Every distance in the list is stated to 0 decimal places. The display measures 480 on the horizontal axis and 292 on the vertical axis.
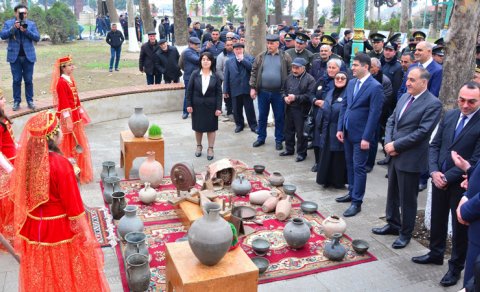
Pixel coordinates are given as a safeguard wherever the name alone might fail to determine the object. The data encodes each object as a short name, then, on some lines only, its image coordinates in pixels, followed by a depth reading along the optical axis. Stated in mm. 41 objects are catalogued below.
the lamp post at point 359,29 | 9289
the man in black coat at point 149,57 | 11500
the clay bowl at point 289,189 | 6477
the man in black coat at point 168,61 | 11469
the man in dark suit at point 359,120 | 5723
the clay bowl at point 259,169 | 7419
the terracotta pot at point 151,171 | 6641
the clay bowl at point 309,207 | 6094
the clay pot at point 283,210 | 5855
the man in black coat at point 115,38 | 16375
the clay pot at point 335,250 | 4938
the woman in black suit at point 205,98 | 7863
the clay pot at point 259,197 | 6250
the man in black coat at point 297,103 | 7781
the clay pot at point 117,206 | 5719
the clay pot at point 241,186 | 6543
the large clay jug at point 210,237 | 3461
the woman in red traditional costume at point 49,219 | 3467
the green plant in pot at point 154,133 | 7172
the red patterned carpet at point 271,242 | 4730
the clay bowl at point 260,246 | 4969
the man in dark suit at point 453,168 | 4230
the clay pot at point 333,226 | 5293
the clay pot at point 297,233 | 5055
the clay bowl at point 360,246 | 5066
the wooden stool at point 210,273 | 3475
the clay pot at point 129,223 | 5031
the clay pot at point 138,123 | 7168
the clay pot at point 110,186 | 6098
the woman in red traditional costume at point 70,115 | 6438
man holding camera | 8641
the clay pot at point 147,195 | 6152
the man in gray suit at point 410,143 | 4820
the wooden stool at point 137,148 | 7066
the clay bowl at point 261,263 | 4621
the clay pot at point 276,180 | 6922
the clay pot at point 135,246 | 4574
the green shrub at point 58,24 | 26656
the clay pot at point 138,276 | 4242
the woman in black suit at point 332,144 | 6657
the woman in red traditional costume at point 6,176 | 4711
